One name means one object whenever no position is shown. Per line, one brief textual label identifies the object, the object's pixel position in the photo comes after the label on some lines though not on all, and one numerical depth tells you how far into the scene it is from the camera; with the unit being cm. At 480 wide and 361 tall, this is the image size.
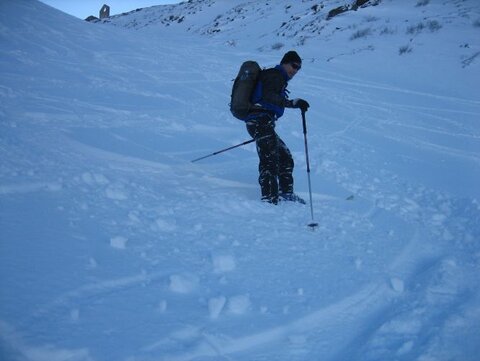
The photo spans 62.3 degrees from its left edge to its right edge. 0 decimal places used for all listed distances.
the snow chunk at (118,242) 324
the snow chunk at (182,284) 288
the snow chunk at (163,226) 365
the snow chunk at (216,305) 271
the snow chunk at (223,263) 322
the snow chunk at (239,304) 278
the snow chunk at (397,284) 329
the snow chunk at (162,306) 264
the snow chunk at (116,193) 407
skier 458
